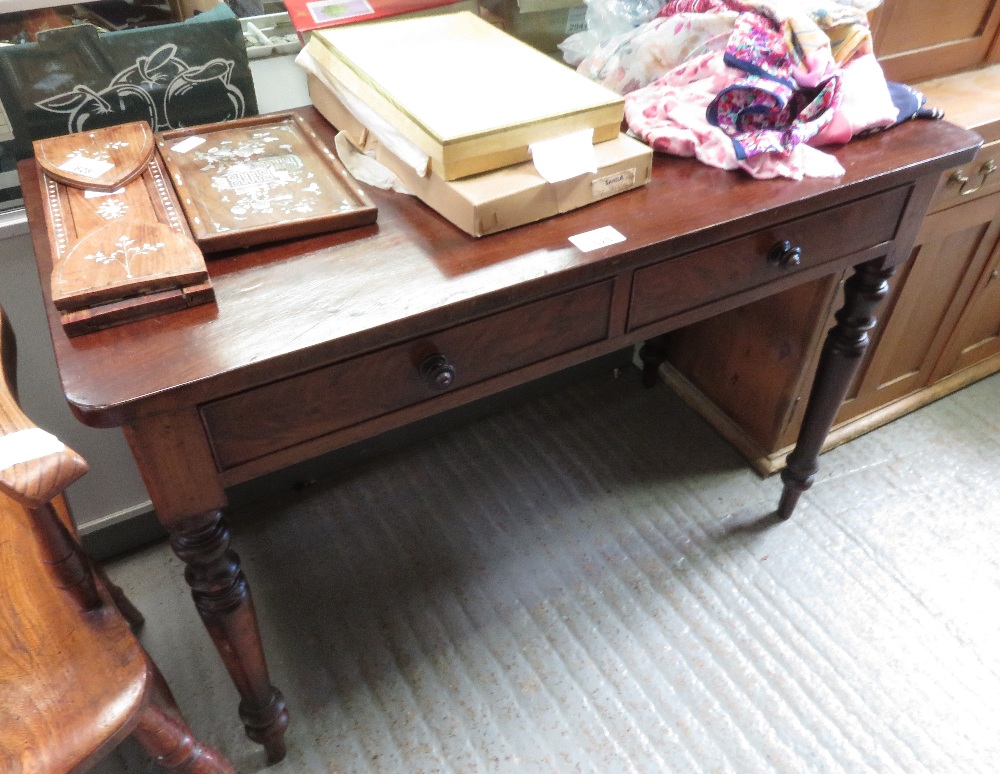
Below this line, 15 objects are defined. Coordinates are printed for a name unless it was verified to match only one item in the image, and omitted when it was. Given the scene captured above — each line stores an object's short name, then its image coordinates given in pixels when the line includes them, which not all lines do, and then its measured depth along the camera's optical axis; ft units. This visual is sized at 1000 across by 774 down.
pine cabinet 4.34
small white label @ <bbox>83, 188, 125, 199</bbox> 2.78
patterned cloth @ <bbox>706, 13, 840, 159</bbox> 3.14
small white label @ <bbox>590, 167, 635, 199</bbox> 2.90
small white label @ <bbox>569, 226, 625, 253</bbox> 2.70
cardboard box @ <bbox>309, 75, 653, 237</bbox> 2.69
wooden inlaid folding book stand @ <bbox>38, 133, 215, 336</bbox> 2.27
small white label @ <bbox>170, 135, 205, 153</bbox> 3.10
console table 2.26
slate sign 3.19
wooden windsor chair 2.06
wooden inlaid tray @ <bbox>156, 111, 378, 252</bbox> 2.68
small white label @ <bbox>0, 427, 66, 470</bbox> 2.00
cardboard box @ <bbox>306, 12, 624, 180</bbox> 2.72
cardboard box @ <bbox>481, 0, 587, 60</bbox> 4.00
